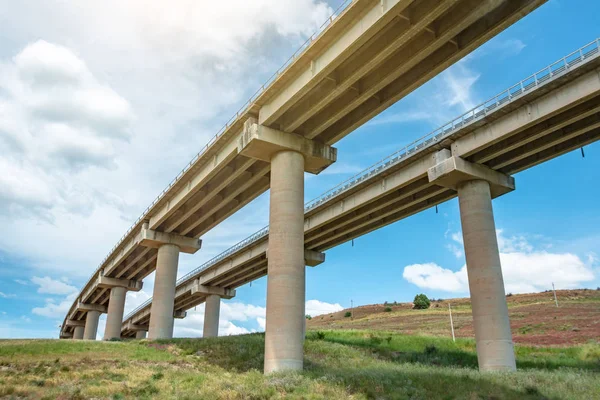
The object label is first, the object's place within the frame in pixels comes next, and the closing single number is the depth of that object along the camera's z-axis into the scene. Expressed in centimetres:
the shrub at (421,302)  9762
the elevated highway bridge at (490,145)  2253
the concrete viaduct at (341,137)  1808
